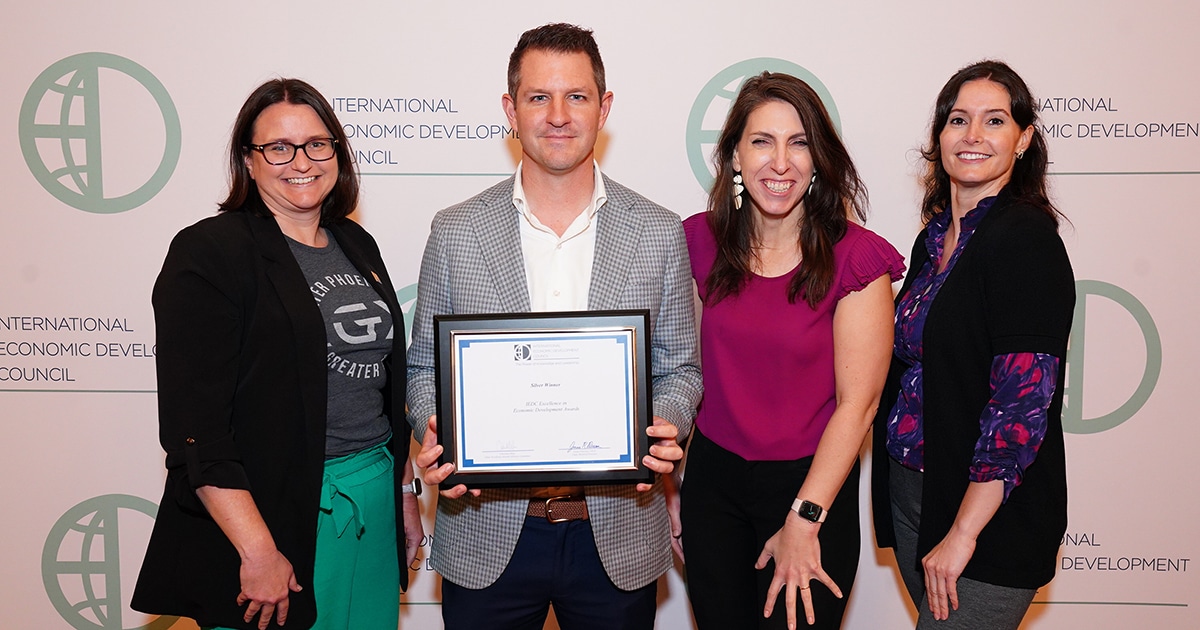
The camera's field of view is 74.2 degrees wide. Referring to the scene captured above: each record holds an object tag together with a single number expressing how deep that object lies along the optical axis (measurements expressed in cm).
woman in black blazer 191
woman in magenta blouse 213
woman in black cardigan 193
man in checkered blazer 210
